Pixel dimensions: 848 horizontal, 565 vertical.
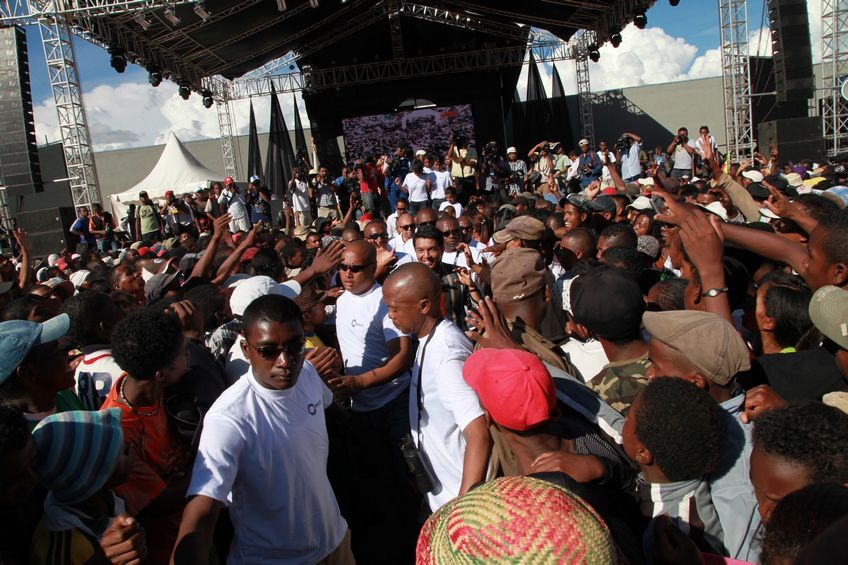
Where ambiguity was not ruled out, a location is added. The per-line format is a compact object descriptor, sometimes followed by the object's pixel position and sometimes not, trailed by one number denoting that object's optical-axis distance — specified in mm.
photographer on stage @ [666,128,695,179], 12945
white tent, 19062
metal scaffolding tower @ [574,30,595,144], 21172
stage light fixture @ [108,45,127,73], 15219
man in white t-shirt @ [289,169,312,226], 14305
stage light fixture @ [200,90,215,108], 20688
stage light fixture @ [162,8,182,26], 14742
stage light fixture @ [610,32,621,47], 18188
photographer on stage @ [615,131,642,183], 13250
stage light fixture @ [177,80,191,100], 19012
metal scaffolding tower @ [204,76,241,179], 21922
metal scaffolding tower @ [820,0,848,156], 18672
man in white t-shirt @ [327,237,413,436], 3186
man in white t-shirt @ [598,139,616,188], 13309
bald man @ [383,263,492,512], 2281
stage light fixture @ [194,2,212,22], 15081
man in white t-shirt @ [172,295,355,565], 2105
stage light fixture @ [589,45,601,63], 20266
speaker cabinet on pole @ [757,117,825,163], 15242
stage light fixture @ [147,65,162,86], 17031
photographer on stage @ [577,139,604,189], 14234
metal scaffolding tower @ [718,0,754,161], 17828
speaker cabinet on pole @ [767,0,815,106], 17688
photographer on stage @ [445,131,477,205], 14266
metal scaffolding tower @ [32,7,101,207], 14125
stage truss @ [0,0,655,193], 14094
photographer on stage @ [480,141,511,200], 14930
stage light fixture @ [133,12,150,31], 14853
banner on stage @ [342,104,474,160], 22797
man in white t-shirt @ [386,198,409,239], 9953
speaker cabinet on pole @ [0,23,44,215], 15086
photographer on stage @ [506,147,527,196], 15518
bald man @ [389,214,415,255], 6785
